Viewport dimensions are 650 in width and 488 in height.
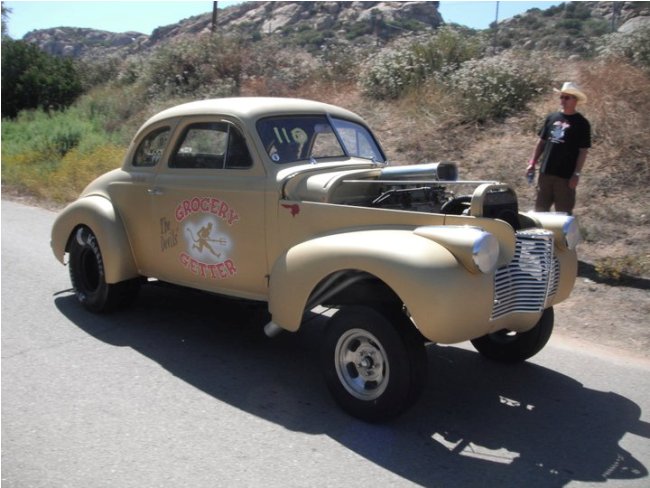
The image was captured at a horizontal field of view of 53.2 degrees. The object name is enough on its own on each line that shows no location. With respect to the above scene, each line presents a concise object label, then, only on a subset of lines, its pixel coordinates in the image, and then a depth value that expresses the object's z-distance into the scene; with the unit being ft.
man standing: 22.30
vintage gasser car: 12.10
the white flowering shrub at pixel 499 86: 36.55
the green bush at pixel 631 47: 34.68
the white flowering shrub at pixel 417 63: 44.96
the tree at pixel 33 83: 79.30
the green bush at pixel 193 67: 63.10
